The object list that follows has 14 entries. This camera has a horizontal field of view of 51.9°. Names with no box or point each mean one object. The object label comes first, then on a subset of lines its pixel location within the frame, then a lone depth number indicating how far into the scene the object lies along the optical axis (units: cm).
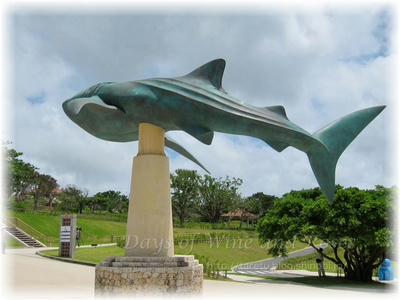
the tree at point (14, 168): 3381
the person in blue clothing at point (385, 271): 2356
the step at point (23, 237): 3343
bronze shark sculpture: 1062
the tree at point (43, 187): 6719
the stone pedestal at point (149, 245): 1025
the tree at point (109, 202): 7769
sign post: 2430
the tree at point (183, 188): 6594
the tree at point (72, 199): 6762
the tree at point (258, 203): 7580
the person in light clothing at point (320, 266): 2475
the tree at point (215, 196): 6856
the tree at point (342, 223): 2008
